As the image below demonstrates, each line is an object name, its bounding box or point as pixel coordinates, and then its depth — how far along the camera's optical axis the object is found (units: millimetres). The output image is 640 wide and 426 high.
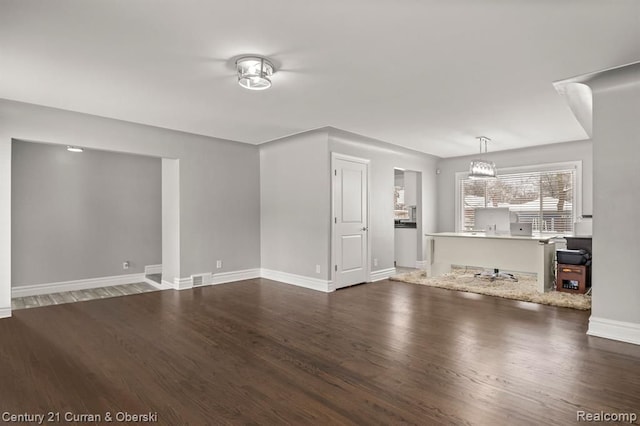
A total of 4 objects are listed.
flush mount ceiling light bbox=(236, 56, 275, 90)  2811
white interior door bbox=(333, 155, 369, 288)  5422
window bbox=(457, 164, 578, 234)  6270
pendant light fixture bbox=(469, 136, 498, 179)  5398
